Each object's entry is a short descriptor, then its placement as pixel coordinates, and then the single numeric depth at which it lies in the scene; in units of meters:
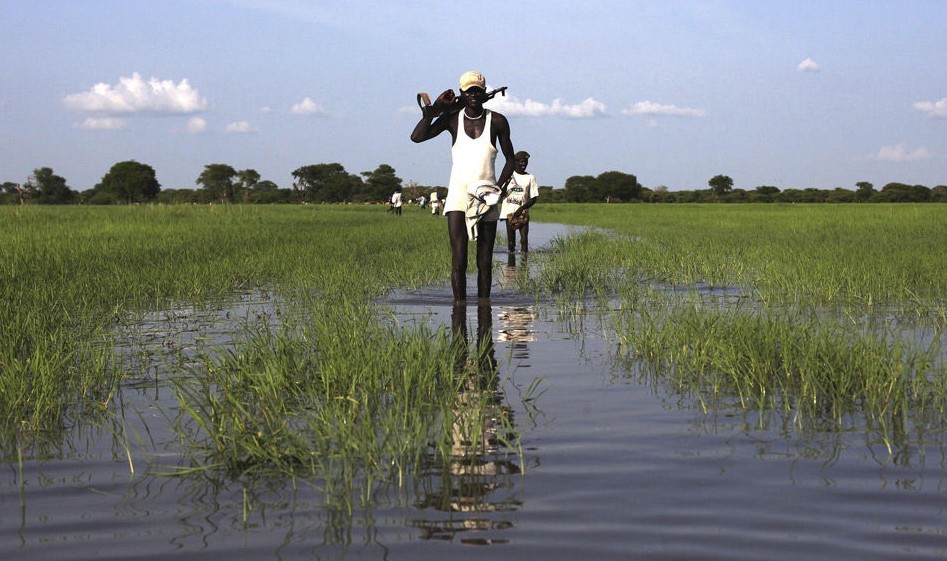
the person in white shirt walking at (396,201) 52.34
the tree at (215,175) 153.24
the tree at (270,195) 107.40
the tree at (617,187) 121.81
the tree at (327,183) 139.00
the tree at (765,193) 90.69
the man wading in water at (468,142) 10.06
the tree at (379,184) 133.62
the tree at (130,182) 137.00
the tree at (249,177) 139.38
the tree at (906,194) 80.76
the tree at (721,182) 120.91
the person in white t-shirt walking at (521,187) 17.52
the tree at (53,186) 136.75
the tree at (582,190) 122.69
